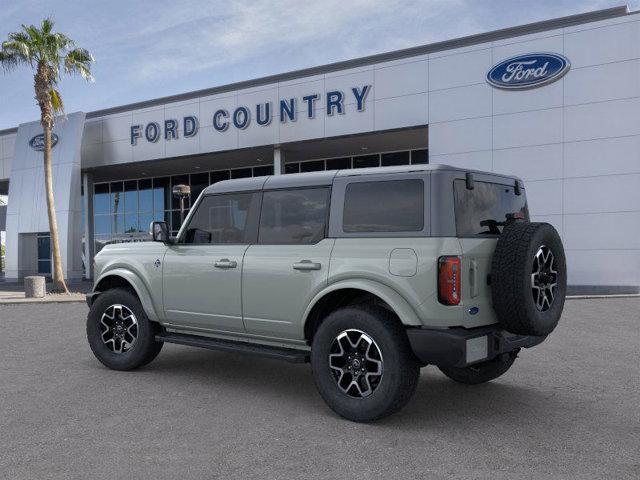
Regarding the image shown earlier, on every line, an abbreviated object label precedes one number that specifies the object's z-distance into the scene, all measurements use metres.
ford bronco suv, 4.18
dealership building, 15.93
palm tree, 19.09
